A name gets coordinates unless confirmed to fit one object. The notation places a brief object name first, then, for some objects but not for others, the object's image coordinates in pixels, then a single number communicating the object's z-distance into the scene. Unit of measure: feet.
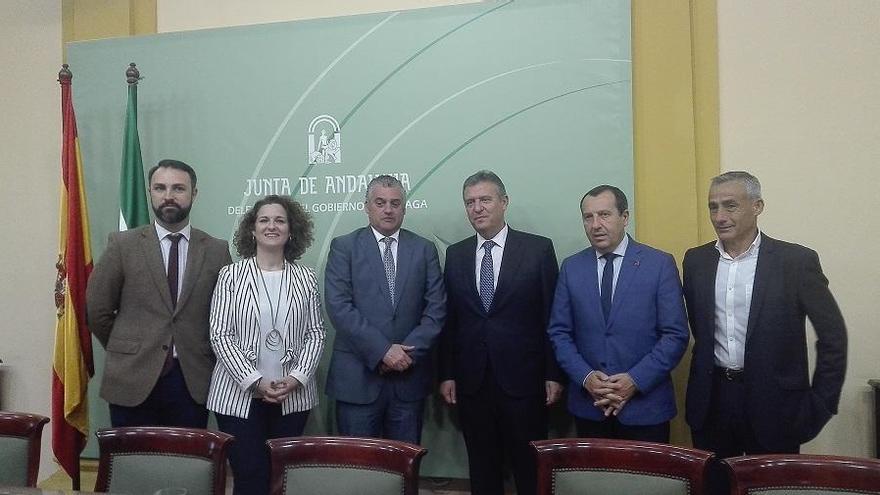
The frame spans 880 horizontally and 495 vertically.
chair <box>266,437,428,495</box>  5.90
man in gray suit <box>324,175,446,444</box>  9.37
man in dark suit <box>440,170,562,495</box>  9.16
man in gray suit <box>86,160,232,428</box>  9.02
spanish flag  10.46
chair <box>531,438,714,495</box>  5.59
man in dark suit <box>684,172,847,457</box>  7.88
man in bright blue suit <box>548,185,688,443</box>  8.30
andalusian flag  11.19
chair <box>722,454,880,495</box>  5.32
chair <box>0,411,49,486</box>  6.52
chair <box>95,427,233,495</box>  6.20
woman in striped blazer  8.55
